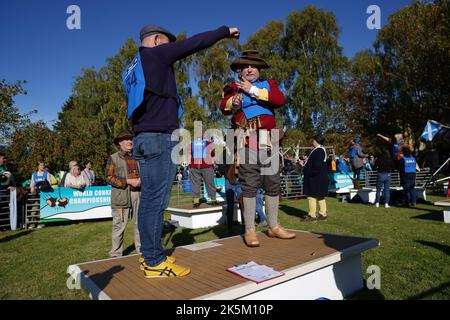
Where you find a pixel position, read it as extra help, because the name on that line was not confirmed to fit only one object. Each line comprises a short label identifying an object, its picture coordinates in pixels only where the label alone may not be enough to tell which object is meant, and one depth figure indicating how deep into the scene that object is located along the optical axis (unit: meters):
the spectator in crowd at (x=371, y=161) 19.28
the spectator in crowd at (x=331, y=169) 14.30
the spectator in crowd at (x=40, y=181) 9.31
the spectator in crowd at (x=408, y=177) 10.17
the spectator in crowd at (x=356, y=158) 13.69
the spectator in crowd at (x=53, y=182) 9.86
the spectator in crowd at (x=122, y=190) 4.93
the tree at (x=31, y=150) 11.89
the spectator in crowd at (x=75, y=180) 9.70
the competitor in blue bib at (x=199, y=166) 8.22
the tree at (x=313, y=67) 28.31
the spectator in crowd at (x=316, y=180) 8.02
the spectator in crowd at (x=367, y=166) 18.05
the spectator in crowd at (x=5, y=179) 8.91
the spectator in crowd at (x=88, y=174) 10.38
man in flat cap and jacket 2.56
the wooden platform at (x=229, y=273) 2.35
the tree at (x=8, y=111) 16.84
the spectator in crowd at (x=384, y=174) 10.36
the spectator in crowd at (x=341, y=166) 15.53
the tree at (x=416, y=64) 23.27
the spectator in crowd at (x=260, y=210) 7.79
